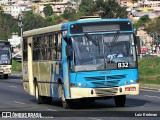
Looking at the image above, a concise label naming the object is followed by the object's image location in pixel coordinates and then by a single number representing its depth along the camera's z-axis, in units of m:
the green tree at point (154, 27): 164.75
